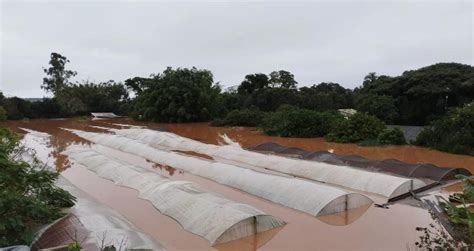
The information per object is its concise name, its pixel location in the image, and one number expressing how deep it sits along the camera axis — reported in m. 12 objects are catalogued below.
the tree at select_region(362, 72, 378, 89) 37.29
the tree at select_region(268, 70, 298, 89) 35.28
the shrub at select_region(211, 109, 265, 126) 24.72
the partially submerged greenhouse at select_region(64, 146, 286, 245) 6.29
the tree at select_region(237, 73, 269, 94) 34.44
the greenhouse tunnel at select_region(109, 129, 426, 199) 8.91
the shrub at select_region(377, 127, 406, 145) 15.94
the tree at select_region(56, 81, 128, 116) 36.22
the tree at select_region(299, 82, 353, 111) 29.31
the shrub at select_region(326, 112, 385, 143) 16.80
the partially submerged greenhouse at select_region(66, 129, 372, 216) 7.68
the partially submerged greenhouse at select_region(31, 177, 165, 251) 5.40
